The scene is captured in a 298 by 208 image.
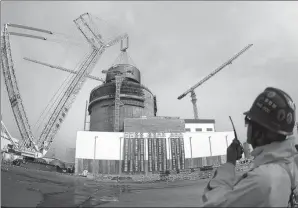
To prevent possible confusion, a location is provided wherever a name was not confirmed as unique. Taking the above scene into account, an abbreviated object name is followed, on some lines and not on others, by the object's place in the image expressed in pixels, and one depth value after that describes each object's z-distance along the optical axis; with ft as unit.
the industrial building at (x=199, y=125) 233.96
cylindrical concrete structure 244.22
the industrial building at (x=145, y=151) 188.65
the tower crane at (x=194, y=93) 343.46
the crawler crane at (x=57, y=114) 196.91
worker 6.44
